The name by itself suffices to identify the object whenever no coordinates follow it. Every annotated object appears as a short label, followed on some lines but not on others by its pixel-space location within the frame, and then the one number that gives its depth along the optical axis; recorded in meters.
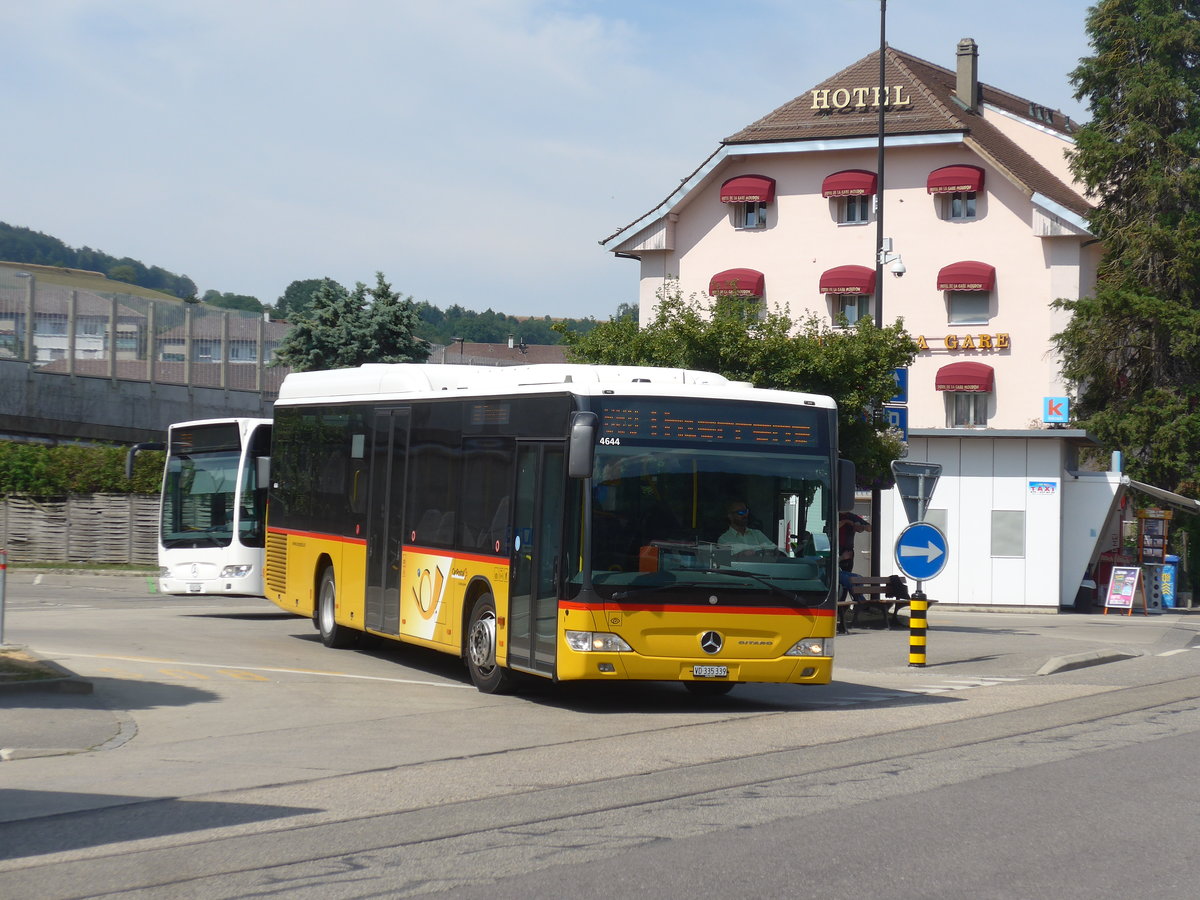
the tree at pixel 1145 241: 44.53
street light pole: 27.66
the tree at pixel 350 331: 49.31
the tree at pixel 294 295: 144.50
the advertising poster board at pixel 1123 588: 35.50
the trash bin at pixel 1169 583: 37.62
